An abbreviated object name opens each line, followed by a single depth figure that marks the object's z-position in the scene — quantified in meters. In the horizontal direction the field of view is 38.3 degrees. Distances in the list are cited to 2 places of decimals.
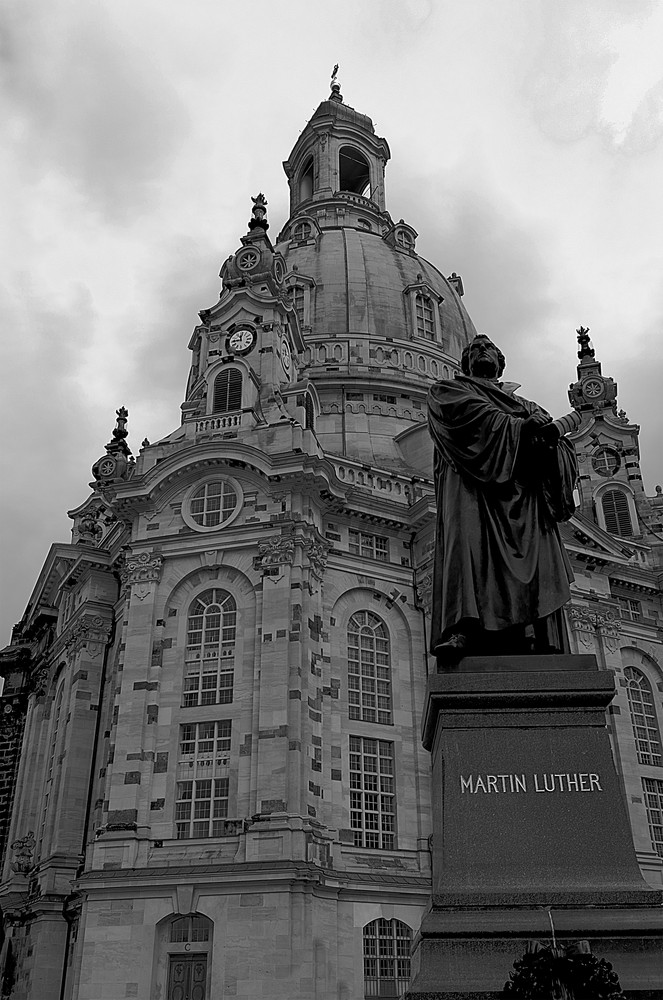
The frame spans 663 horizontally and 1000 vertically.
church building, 32.38
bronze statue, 9.38
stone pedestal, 7.07
